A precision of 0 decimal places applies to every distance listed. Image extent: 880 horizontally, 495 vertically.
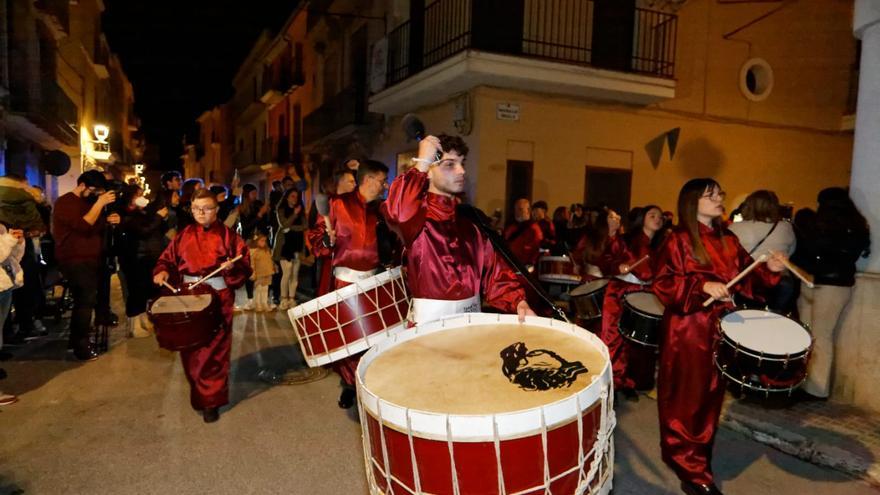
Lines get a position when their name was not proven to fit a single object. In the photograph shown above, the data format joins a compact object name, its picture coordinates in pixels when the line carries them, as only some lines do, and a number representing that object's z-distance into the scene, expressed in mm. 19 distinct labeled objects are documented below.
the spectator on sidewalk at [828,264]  4871
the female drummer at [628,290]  5191
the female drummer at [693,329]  3369
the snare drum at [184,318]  4156
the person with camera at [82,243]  6113
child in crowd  9312
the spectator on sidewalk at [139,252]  7449
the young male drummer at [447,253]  3064
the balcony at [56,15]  16750
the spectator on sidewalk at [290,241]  9641
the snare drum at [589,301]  5086
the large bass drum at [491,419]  1896
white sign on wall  11305
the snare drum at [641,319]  4098
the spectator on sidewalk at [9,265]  5117
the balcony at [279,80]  24562
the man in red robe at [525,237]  7949
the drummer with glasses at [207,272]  4602
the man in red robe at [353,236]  4734
